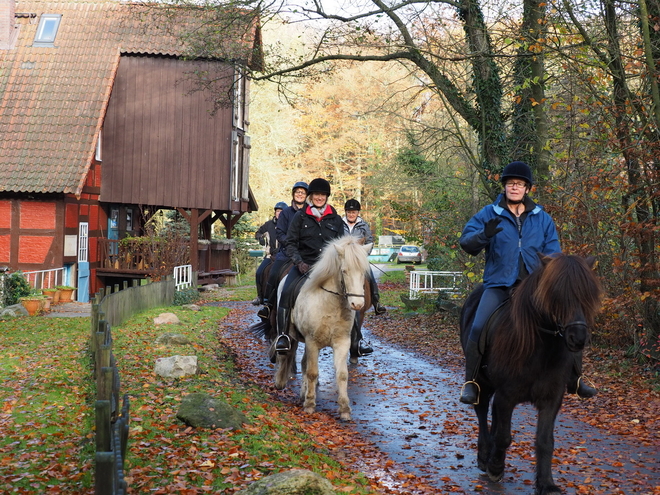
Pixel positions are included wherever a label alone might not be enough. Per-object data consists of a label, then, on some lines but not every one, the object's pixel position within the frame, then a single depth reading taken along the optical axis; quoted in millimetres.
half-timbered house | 26812
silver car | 57656
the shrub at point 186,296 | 23438
